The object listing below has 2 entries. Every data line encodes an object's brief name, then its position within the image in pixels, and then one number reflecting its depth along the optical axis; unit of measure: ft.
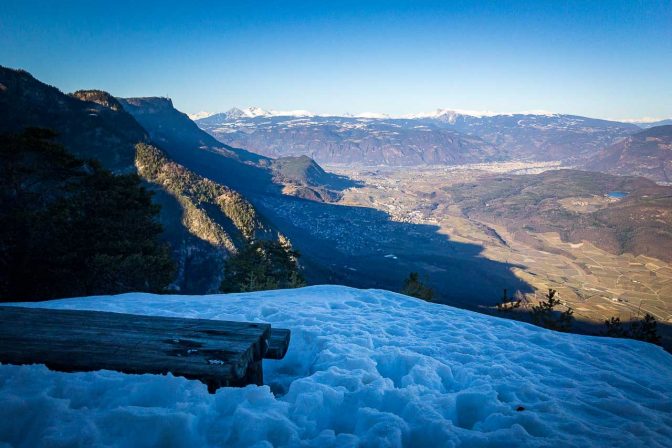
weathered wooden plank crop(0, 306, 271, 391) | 11.95
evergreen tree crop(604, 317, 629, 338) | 92.48
